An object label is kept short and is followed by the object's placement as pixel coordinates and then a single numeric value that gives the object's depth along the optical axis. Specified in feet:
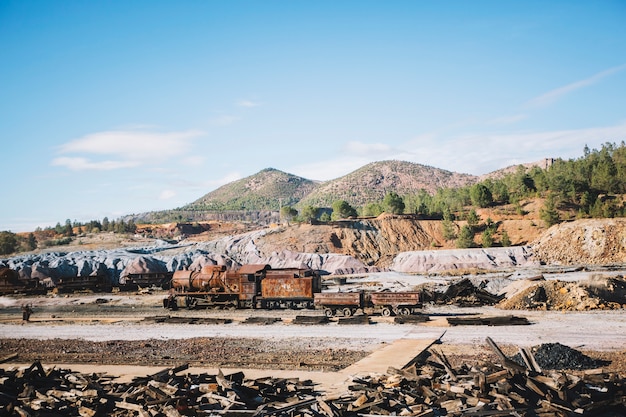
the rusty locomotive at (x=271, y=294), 109.09
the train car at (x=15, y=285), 183.32
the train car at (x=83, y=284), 187.52
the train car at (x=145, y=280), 188.65
